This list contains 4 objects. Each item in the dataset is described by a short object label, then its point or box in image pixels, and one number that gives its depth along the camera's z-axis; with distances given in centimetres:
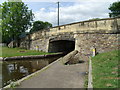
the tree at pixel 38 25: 3327
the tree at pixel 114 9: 2339
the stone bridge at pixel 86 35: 1002
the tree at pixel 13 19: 1682
